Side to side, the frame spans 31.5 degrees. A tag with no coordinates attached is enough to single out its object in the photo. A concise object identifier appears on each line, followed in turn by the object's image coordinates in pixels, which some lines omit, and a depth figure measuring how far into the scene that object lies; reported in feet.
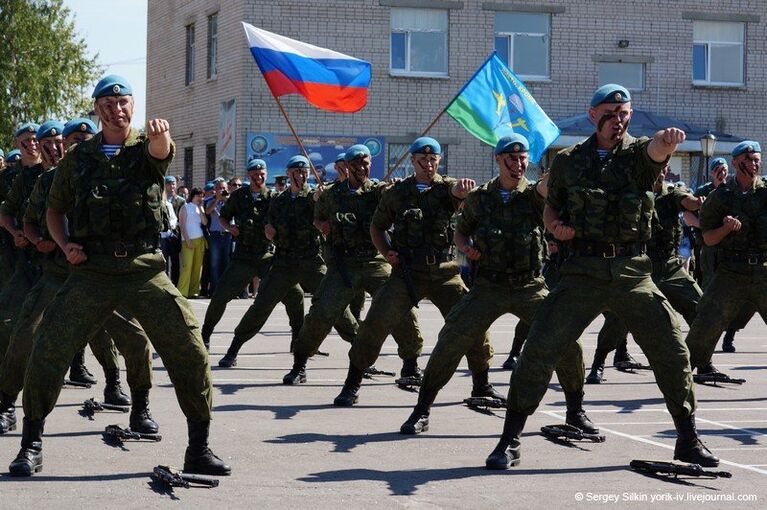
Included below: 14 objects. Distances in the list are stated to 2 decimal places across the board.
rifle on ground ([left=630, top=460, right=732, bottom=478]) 25.63
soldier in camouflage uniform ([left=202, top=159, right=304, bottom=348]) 47.73
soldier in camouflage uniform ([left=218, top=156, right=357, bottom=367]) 45.11
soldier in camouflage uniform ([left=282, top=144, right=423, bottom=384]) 39.83
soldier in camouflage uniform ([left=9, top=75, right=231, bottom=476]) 25.03
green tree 137.80
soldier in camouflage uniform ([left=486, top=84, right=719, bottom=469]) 26.48
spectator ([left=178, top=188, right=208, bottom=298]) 75.72
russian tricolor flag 53.47
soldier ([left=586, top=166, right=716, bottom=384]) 41.75
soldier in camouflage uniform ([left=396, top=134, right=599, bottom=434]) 30.94
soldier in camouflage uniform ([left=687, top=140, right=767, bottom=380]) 37.19
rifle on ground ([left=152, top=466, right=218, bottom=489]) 24.39
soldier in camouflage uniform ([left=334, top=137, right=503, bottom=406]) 34.91
